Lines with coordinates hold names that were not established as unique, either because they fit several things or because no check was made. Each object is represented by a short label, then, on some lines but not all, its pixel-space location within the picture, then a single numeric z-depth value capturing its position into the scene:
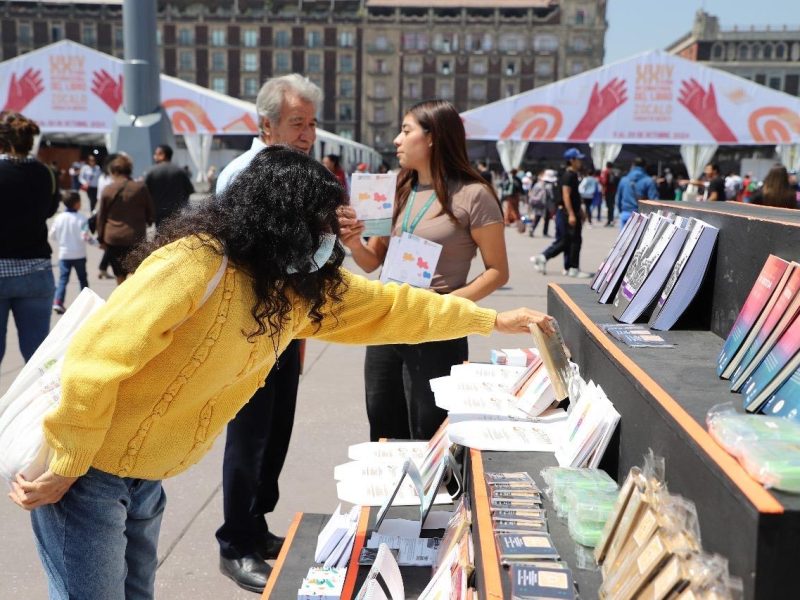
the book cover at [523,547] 1.50
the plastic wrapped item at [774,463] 1.03
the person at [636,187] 13.16
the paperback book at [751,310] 1.57
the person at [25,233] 4.11
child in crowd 8.08
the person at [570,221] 10.60
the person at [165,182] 7.84
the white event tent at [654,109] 18.34
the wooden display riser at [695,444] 1.01
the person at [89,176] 24.55
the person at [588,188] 20.02
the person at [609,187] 21.79
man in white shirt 2.87
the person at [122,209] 7.70
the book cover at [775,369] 1.36
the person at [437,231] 2.94
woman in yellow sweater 1.59
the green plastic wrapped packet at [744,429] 1.16
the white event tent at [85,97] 18.20
